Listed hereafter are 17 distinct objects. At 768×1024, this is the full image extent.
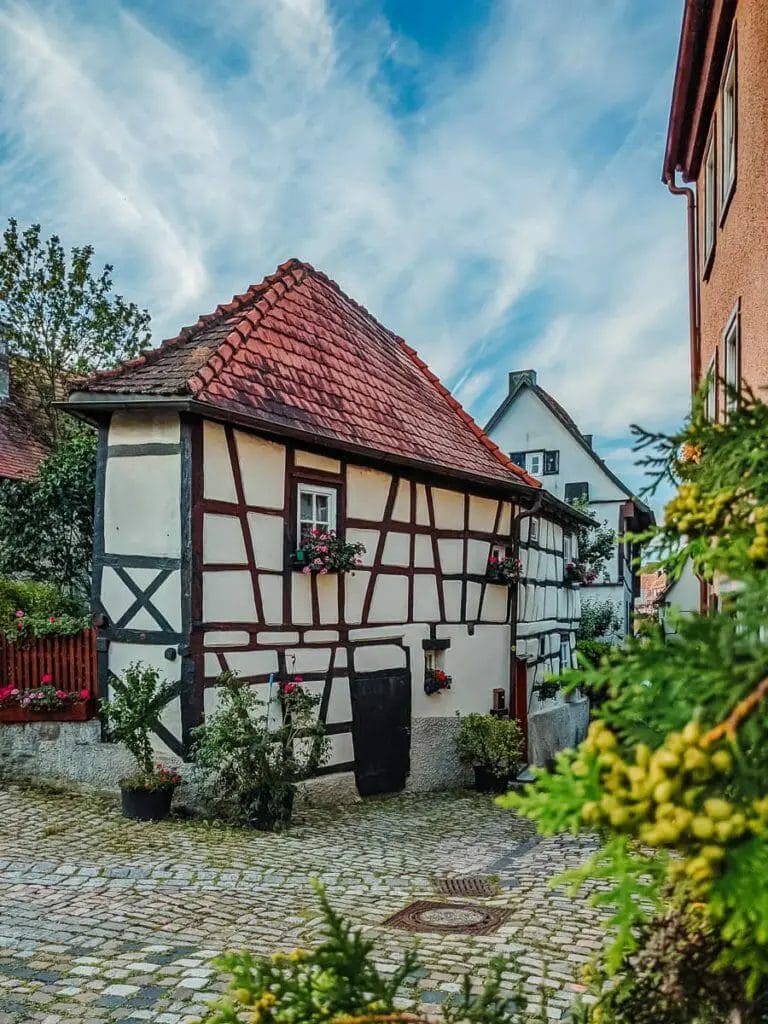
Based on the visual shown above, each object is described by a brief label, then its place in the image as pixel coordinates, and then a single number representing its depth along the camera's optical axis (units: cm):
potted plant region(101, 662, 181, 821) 903
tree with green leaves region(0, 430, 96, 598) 1265
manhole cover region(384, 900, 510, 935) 601
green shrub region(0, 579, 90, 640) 1033
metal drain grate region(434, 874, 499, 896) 710
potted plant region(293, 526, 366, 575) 1049
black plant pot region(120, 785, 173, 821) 902
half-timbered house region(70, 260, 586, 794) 964
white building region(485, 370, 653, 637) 2511
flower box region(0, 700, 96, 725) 1000
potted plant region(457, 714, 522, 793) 1265
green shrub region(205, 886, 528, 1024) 167
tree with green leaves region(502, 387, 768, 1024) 108
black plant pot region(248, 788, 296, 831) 909
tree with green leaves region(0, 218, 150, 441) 1789
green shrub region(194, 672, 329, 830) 904
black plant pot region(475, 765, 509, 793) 1270
